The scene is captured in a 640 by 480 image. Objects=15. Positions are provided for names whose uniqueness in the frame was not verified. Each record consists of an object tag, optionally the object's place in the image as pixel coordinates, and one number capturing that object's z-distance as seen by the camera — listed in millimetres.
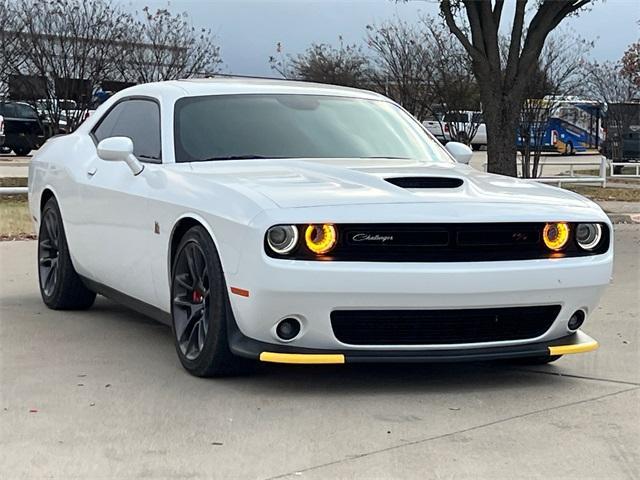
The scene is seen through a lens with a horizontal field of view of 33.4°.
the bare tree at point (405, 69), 25281
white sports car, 4566
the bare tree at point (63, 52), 19953
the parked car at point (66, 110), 20047
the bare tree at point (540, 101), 22469
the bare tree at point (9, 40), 20219
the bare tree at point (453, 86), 24625
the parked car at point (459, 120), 24755
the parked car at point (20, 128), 28656
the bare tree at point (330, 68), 30922
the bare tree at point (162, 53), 21984
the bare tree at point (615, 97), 34562
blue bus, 38719
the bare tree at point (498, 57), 14492
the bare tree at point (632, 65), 33494
